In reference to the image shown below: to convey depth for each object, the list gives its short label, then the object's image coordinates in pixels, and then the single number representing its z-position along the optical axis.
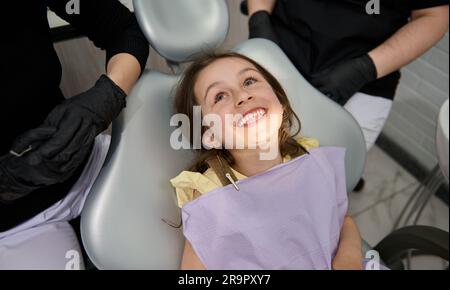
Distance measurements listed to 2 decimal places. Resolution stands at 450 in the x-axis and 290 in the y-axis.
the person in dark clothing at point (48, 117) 0.66
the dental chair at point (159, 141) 0.72
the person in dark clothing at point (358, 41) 0.99
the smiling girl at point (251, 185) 0.75
